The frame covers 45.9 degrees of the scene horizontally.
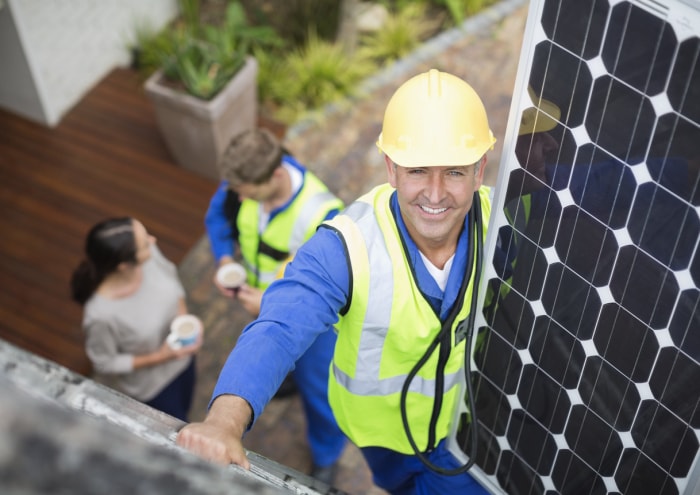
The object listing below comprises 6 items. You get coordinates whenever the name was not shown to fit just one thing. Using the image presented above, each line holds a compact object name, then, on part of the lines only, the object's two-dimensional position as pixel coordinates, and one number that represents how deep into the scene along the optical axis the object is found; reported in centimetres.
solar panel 164
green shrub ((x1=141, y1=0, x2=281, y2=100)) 623
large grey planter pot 615
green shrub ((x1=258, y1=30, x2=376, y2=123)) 712
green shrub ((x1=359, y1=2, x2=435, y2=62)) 754
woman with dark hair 384
